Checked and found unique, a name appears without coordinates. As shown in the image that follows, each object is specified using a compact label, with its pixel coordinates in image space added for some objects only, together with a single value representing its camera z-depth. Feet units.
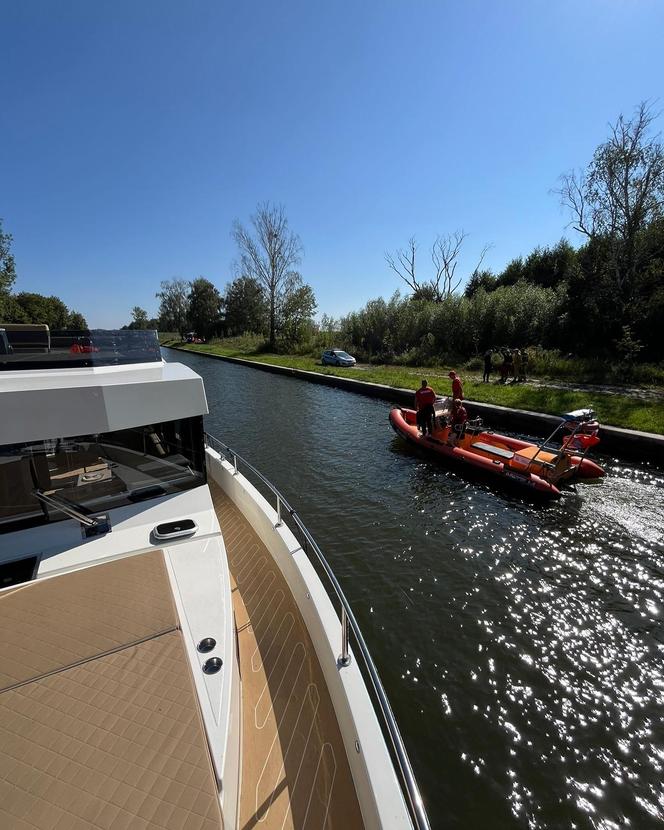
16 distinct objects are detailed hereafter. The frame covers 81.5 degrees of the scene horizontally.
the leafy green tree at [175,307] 282.56
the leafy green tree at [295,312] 134.72
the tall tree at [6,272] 103.35
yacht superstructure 6.27
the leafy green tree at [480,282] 133.49
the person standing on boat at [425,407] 37.70
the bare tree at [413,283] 155.79
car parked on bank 94.38
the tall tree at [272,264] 137.59
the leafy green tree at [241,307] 215.31
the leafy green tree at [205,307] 235.81
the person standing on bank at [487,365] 61.00
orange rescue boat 28.58
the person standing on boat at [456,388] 40.07
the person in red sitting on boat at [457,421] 35.24
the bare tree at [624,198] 60.54
